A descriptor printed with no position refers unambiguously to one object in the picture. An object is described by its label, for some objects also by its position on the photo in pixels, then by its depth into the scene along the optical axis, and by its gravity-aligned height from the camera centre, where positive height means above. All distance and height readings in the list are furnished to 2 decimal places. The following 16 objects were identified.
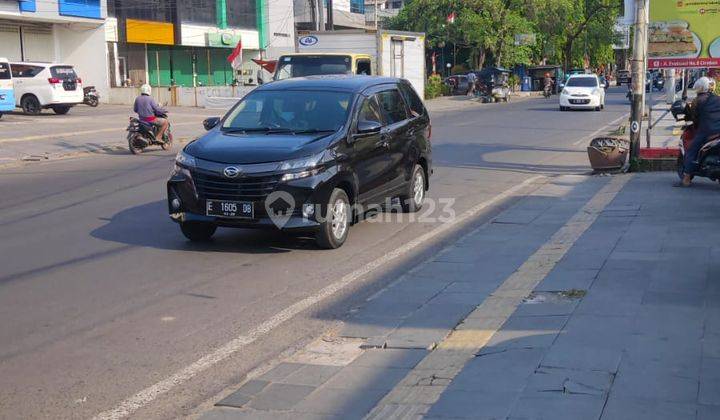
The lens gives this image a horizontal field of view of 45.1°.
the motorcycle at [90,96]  40.58 -0.27
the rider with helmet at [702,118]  13.00 -0.61
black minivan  9.04 -0.81
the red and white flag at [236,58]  39.53 +1.35
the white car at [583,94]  37.84 -0.60
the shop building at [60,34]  41.12 +2.86
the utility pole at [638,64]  15.58 +0.26
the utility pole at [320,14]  45.00 +3.69
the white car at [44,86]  34.00 +0.20
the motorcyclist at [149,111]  21.11 -0.54
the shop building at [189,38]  47.53 +3.00
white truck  24.06 +0.92
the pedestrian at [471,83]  56.75 -0.04
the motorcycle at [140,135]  21.28 -1.12
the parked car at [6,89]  30.00 +0.11
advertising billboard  16.75 +0.87
